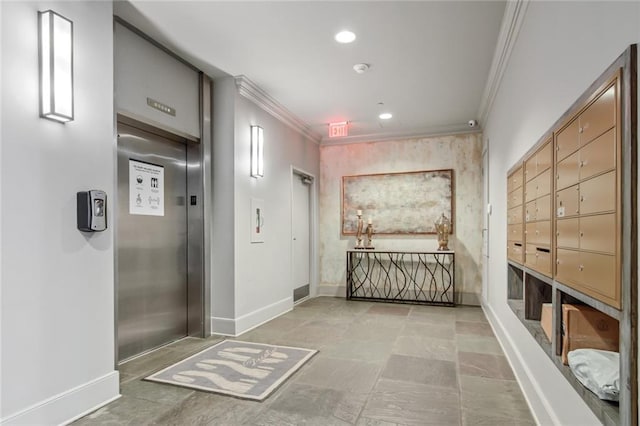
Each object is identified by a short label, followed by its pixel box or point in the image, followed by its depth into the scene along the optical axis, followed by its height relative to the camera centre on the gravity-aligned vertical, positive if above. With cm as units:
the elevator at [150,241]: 306 -24
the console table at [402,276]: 561 -99
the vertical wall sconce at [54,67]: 201 +83
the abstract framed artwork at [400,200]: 571 +22
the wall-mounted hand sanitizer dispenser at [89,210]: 220 +3
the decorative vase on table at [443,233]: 545 -29
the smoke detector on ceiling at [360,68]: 353 +142
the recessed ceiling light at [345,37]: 296 +145
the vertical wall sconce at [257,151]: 420 +74
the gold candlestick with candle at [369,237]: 586 -37
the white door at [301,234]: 560 -32
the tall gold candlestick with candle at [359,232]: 589 -29
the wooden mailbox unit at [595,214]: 99 +0
